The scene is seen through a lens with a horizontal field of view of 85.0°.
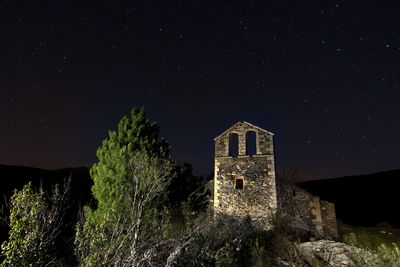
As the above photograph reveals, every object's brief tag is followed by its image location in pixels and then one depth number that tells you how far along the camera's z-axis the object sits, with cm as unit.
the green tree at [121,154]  899
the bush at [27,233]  387
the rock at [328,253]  809
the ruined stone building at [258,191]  1153
